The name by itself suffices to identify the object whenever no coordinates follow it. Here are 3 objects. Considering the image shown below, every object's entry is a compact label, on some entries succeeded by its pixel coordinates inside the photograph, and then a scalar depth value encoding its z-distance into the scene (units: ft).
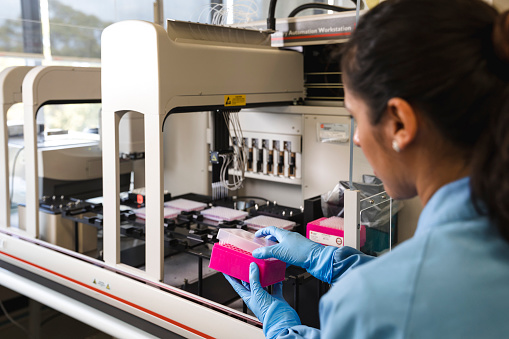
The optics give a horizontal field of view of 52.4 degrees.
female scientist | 2.10
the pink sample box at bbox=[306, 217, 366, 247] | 4.95
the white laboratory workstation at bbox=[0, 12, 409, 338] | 5.04
